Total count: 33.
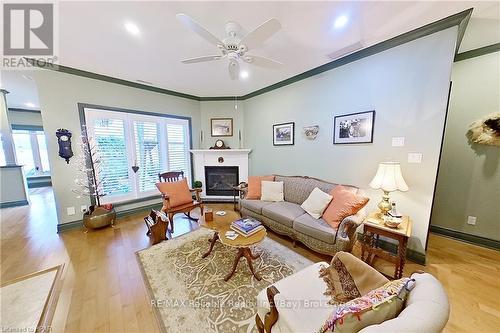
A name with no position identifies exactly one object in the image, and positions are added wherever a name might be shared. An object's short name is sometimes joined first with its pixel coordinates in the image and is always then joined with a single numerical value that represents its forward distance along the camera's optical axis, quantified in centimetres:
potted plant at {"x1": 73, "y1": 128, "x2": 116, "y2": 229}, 313
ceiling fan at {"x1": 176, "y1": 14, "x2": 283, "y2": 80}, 155
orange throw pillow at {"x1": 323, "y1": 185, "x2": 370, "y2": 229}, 222
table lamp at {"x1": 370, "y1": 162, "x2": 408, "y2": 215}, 208
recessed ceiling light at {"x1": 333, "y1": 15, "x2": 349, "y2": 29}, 187
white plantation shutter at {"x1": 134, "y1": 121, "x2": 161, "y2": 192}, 392
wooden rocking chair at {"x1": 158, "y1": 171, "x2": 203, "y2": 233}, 307
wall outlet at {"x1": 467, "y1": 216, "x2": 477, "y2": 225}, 255
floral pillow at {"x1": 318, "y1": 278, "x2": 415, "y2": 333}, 75
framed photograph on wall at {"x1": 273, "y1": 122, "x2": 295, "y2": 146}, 363
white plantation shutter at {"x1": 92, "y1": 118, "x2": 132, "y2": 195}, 345
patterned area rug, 154
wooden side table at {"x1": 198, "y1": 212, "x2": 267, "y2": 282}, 194
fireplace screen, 474
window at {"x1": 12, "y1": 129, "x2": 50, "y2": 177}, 631
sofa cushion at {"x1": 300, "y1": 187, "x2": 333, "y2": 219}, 256
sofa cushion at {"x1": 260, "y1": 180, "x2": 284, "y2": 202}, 333
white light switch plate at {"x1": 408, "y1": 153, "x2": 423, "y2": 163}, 217
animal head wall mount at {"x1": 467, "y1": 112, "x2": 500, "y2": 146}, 231
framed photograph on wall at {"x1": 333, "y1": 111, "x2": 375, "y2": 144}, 254
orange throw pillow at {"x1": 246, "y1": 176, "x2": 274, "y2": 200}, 349
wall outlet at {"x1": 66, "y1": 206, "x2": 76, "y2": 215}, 316
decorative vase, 306
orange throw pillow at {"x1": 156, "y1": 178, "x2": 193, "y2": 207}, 323
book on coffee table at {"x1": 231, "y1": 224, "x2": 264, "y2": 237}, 206
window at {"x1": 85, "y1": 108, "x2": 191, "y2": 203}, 348
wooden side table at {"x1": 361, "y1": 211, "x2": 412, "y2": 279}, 184
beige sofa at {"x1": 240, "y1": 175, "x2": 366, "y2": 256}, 210
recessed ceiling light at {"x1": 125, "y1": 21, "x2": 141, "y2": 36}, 196
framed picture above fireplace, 477
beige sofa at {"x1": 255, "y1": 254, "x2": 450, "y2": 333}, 66
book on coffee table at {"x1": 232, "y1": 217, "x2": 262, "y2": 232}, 211
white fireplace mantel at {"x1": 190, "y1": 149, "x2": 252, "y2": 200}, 463
